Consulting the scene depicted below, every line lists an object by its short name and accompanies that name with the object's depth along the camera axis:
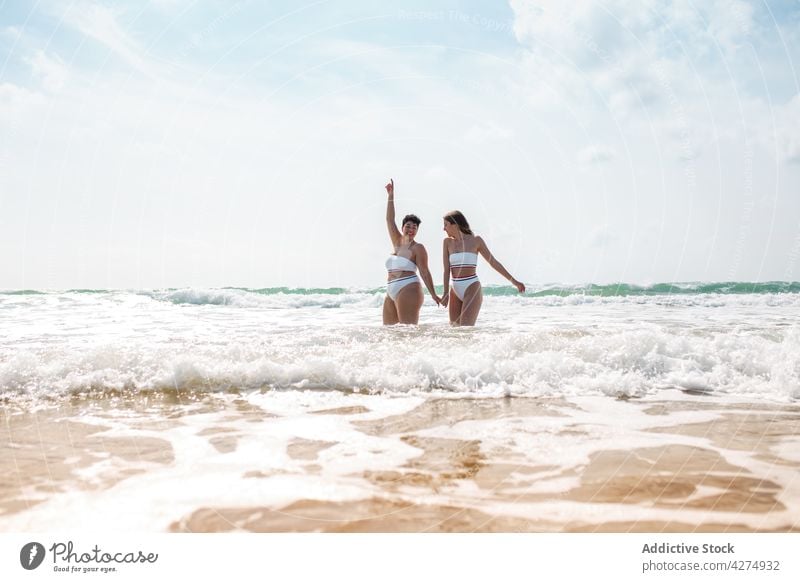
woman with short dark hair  8.91
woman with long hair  9.05
